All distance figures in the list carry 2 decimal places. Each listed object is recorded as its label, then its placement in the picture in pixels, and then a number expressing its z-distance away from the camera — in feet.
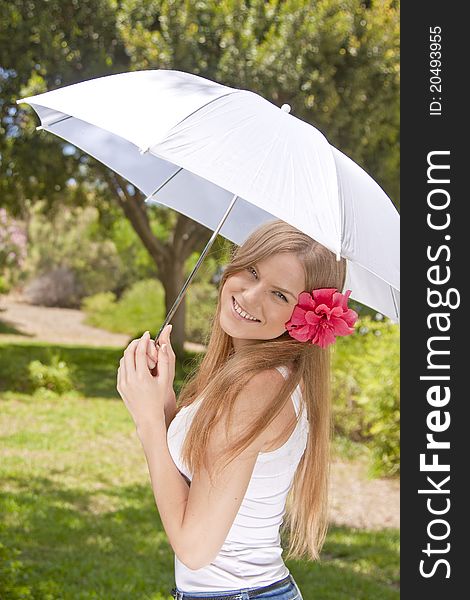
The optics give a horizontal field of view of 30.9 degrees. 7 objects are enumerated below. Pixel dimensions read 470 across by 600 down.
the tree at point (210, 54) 38.27
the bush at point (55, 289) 71.92
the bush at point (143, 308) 64.18
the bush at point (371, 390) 27.76
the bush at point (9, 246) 49.80
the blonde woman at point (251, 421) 5.90
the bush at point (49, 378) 38.68
